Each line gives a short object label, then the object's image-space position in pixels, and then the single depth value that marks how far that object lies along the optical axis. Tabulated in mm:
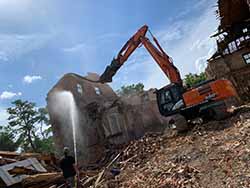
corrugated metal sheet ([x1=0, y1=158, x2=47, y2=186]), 7297
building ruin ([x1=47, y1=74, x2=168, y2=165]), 16388
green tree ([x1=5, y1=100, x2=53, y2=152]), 29913
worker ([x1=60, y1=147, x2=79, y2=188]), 6229
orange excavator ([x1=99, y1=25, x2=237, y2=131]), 8699
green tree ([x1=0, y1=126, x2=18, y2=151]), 27740
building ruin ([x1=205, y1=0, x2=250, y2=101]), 15414
